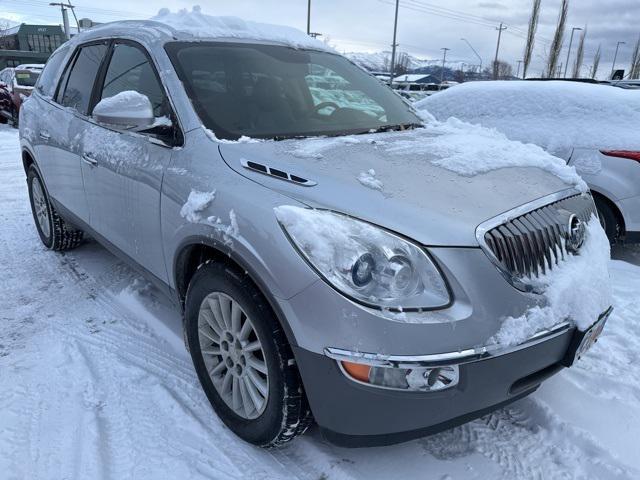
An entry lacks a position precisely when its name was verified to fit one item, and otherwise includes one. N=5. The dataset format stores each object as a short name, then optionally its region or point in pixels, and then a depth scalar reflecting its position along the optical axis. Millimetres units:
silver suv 1743
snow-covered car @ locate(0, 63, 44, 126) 12615
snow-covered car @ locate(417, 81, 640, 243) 4340
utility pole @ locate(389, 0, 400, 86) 29678
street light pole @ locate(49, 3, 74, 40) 34888
